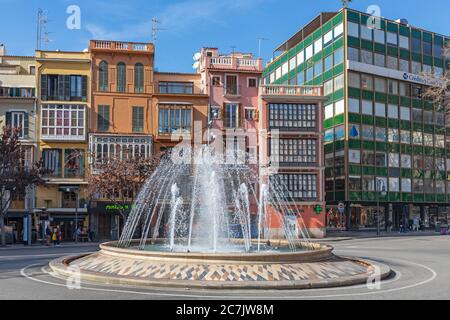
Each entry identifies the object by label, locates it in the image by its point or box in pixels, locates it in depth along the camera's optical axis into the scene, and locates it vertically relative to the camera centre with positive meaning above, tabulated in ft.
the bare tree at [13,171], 128.88 +4.93
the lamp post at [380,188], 204.78 +0.84
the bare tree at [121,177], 141.08 +3.58
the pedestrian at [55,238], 129.12 -11.49
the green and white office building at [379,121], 202.59 +27.46
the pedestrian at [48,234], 128.88 -10.55
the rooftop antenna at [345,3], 208.04 +73.17
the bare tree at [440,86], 90.99 +17.96
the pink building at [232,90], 175.11 +33.21
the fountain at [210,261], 50.26 -7.98
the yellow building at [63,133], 158.81 +17.42
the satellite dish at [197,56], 190.11 +48.05
